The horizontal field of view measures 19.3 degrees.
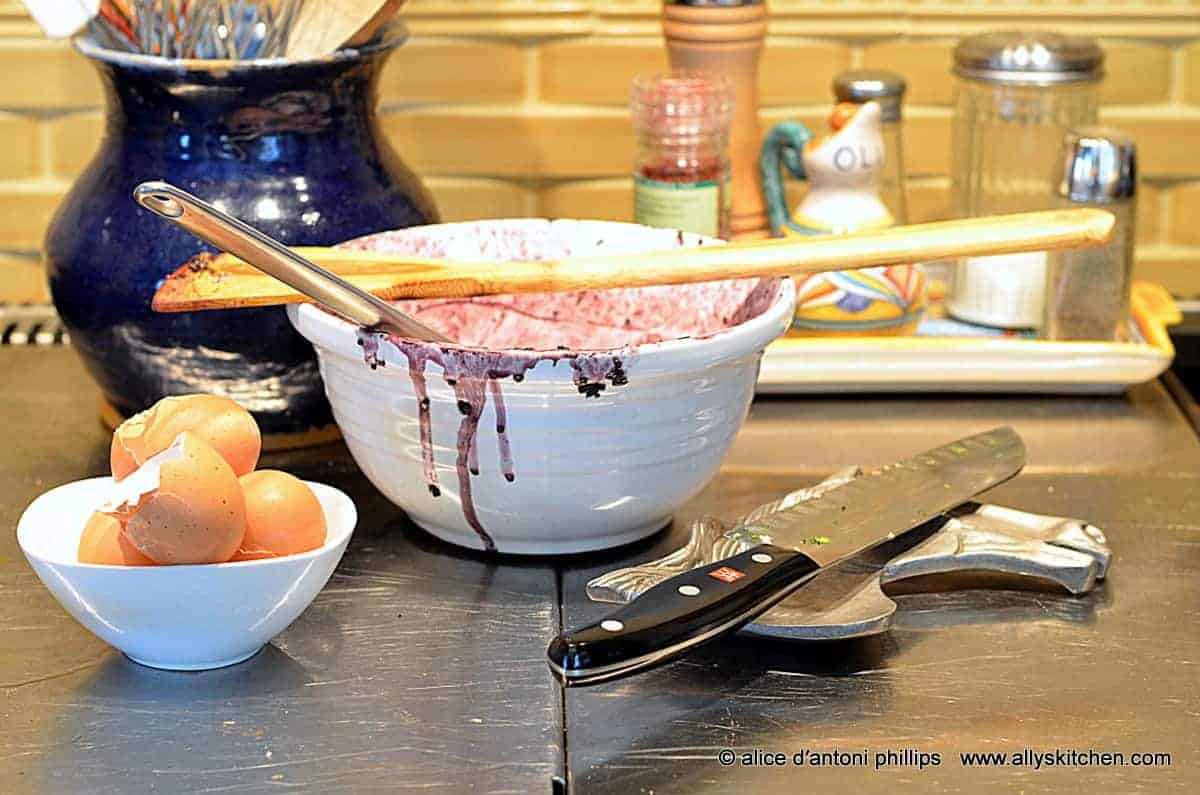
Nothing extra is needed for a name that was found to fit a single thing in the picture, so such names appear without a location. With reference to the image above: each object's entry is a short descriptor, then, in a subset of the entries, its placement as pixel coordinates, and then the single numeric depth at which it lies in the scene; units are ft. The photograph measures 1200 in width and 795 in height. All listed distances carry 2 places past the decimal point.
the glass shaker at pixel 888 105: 5.14
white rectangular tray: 4.91
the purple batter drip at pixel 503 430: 4.16
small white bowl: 3.95
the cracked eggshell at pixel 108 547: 3.97
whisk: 4.55
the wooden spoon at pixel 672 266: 4.26
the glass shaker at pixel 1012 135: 5.14
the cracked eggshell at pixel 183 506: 3.89
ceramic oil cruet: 5.00
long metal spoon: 3.99
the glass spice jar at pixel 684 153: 4.98
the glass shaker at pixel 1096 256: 4.95
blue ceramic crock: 4.57
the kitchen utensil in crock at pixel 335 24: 4.58
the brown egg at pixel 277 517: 4.01
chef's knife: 3.82
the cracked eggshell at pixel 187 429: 4.02
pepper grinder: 5.11
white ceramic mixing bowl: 4.17
